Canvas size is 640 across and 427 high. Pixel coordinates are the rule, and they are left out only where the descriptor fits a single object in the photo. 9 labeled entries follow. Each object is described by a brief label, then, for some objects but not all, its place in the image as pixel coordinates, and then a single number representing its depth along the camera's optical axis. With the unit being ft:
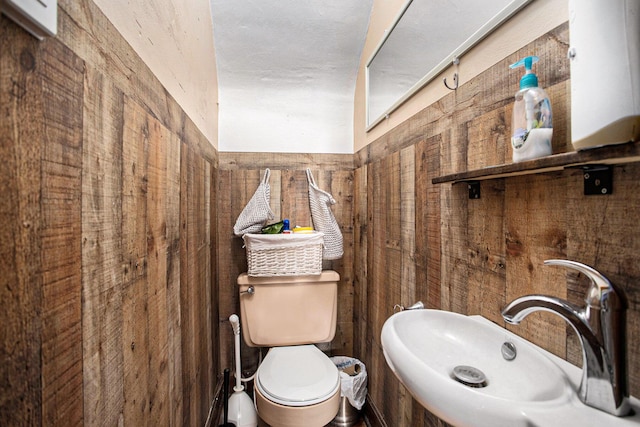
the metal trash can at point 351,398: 5.66
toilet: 5.25
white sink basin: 1.57
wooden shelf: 1.41
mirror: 2.77
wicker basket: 5.50
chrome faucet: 1.59
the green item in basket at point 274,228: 5.78
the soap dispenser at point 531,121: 1.97
